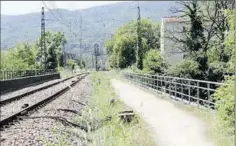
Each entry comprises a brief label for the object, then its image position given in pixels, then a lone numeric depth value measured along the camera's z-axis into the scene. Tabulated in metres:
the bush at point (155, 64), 39.34
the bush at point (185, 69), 32.50
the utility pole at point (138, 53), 47.07
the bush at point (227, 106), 10.72
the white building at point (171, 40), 37.87
